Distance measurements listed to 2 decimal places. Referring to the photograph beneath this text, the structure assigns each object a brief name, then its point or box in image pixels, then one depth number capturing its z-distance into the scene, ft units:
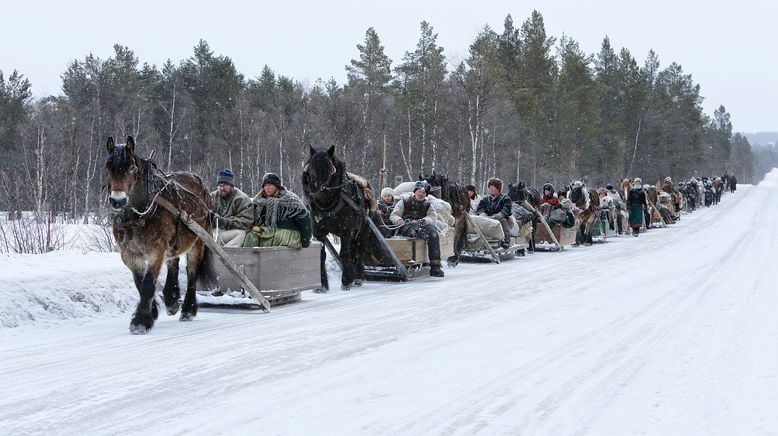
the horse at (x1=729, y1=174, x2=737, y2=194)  227.08
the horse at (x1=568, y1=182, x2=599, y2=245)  71.67
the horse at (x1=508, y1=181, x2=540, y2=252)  62.60
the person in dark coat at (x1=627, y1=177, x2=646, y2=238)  84.58
